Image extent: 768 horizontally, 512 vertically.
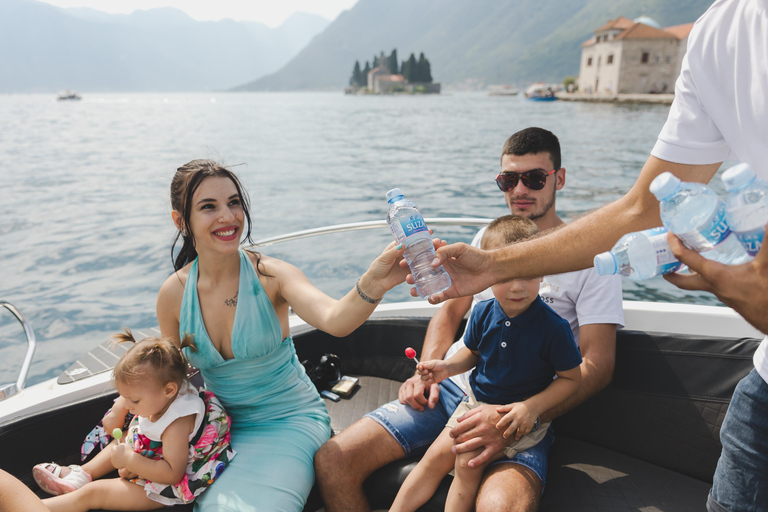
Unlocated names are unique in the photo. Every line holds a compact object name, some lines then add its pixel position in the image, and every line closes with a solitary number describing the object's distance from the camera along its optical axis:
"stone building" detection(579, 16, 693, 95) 57.41
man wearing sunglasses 1.62
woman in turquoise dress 1.78
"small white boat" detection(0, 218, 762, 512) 1.84
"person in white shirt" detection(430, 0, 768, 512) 0.85
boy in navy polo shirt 1.63
